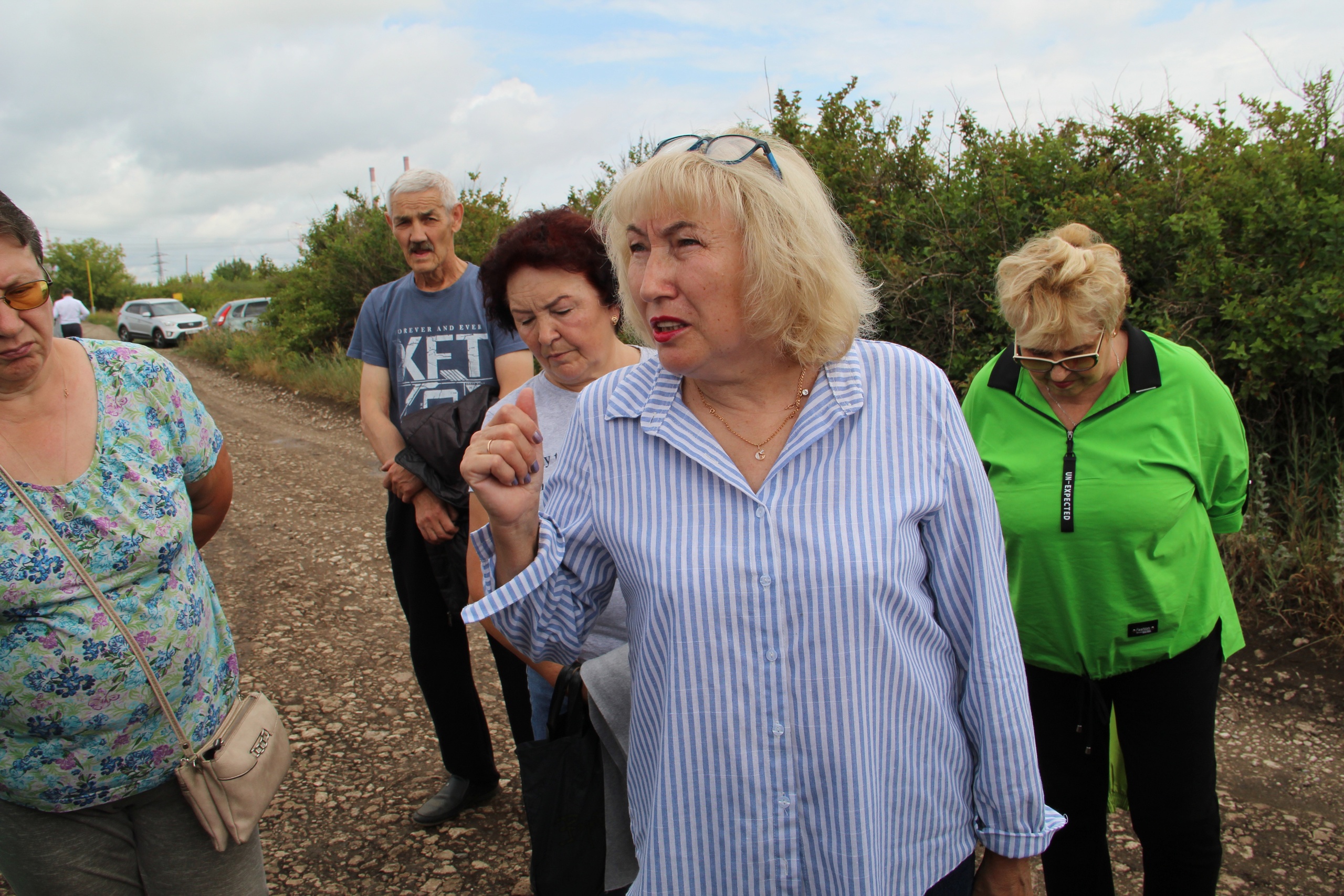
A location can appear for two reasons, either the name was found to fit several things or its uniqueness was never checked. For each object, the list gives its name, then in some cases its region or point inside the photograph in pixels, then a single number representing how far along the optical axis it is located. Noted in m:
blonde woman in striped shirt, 1.43
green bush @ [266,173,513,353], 12.92
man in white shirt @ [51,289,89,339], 16.86
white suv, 27.62
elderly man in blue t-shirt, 3.25
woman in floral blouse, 1.84
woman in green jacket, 2.33
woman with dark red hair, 2.41
